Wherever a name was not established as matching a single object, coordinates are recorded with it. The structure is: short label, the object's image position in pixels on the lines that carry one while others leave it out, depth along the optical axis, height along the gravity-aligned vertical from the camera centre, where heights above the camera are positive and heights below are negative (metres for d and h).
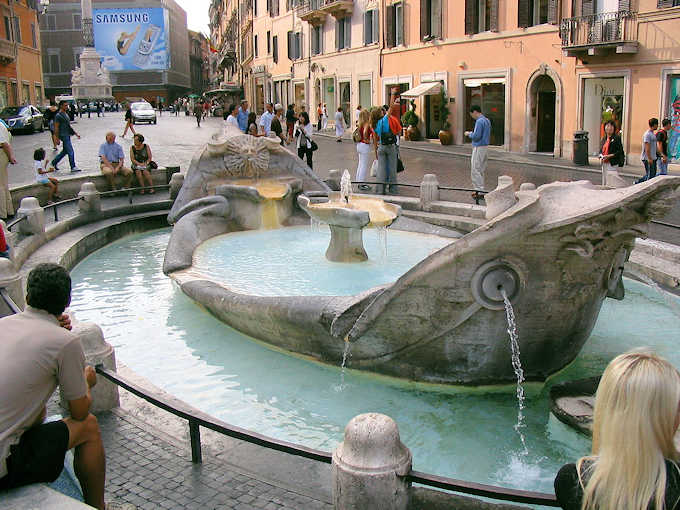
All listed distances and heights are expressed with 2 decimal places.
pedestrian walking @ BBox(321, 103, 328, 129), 37.28 +0.12
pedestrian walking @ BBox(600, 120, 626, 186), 12.47 -0.56
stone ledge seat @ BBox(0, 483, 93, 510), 2.91 -1.48
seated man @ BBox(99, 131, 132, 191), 14.73 -0.75
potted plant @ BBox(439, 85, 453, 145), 26.62 -0.15
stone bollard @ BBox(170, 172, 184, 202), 13.92 -1.13
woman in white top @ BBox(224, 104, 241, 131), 16.08 +0.12
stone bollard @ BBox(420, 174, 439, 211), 11.50 -1.14
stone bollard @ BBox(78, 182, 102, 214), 11.96 -1.21
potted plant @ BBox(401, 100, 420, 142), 28.73 -0.17
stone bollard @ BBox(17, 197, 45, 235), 9.52 -1.17
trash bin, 19.73 -0.86
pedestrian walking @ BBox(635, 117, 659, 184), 12.95 -0.65
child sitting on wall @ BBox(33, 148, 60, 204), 13.05 -0.91
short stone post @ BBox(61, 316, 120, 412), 4.54 -1.42
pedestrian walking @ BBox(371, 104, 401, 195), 13.05 -0.51
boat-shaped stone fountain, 4.55 -1.26
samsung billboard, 74.38 +8.81
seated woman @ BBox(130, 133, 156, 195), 15.02 -0.72
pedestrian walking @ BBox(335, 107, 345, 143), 28.74 -0.20
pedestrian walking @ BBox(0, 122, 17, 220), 10.63 -0.66
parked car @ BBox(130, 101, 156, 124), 42.16 +0.56
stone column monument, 62.00 +3.85
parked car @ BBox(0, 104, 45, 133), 30.80 +0.35
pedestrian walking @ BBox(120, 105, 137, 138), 23.27 +0.20
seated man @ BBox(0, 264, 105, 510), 3.01 -1.10
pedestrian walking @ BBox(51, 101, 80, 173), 16.16 -0.10
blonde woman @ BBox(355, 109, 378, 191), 13.84 -0.42
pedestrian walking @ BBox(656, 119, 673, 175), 13.30 -0.64
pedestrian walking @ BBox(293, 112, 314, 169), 15.45 -0.30
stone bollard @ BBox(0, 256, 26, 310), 5.61 -1.18
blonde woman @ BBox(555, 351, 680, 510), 2.12 -0.93
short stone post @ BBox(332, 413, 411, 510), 3.08 -1.44
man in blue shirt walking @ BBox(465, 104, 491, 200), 12.26 -0.44
